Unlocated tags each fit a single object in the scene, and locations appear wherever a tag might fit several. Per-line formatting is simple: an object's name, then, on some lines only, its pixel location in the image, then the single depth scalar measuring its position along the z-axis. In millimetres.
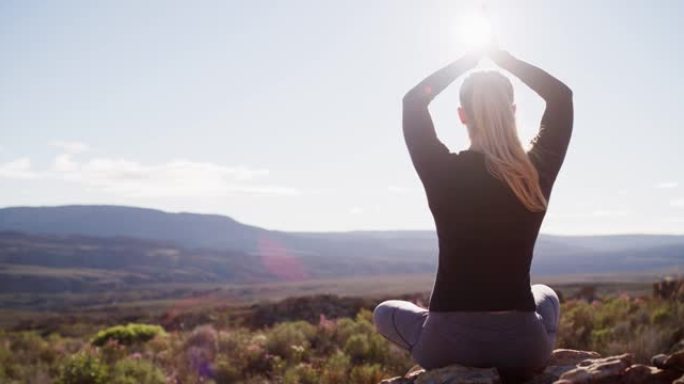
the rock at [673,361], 3135
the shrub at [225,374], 9969
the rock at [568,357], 4117
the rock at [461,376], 3059
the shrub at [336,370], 8398
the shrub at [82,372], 8938
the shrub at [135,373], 9055
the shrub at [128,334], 14719
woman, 3105
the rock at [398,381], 3858
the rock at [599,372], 2926
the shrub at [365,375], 7906
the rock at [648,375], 3062
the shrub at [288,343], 10938
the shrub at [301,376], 8701
